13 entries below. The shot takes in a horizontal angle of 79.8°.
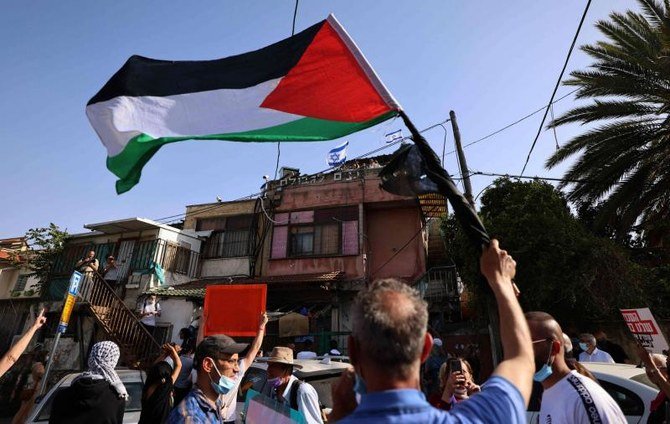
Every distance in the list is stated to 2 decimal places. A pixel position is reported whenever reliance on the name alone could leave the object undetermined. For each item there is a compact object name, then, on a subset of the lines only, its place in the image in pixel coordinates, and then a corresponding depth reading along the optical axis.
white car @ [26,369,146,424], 6.06
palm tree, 9.80
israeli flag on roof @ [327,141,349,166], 19.14
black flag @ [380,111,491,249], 1.94
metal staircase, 13.19
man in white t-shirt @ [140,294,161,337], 14.34
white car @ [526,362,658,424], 4.45
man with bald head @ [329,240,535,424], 1.11
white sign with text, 5.64
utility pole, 7.61
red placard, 5.66
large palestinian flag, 3.80
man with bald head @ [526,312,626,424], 2.20
